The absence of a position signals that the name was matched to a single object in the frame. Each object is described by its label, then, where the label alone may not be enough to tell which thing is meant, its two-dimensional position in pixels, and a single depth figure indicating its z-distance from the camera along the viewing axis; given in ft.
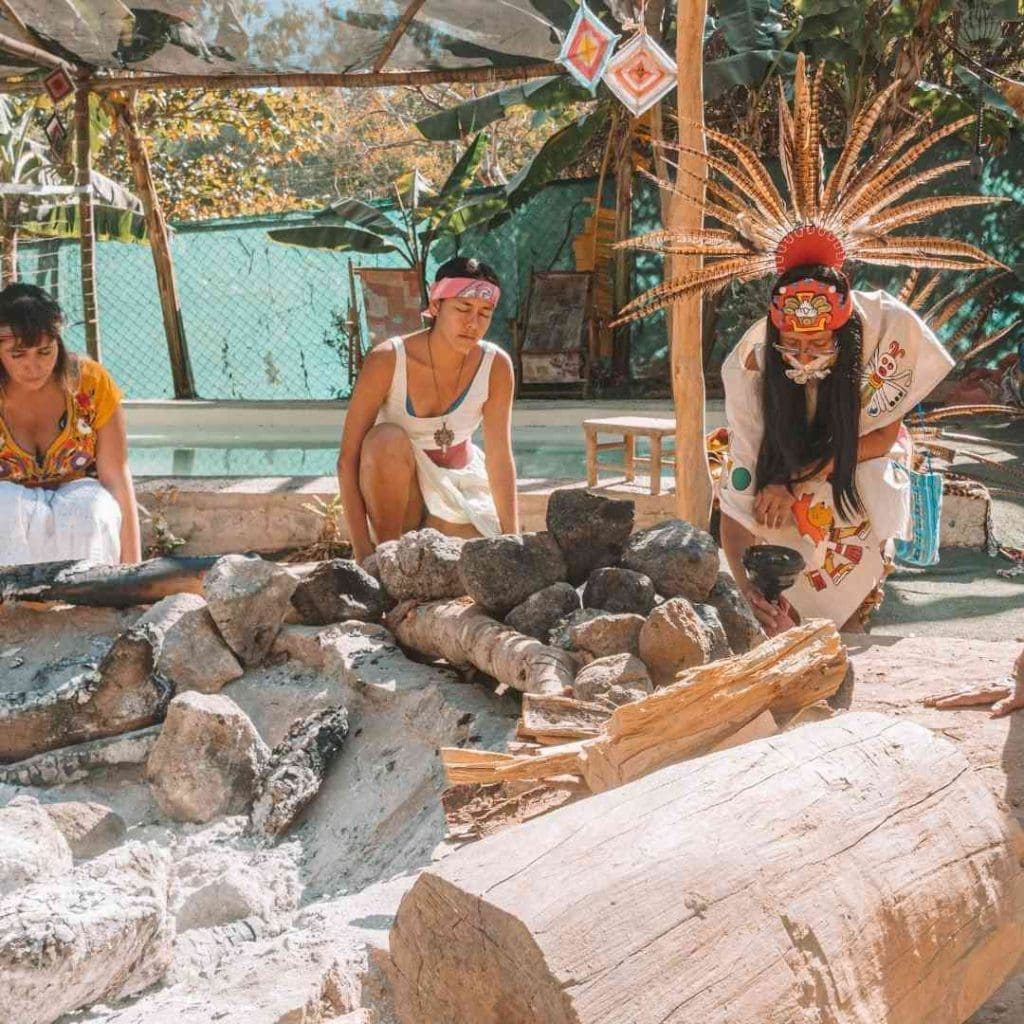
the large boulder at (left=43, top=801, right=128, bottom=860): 10.12
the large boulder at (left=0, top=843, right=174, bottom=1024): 7.09
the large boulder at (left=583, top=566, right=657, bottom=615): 11.09
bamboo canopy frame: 15.23
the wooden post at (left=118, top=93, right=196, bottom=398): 34.04
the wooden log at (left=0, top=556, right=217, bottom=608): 13.19
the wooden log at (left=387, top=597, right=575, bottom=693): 10.05
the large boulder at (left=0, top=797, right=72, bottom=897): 8.74
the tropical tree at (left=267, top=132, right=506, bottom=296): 38.50
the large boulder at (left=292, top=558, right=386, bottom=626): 12.59
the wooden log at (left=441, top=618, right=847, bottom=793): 8.18
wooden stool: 20.92
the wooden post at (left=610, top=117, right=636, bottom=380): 39.65
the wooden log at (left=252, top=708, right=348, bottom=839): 10.28
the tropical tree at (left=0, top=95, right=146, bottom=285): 39.86
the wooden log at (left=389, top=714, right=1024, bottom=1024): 4.91
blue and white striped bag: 15.11
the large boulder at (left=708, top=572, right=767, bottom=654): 11.20
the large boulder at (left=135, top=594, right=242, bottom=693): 12.10
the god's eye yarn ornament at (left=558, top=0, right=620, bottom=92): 16.87
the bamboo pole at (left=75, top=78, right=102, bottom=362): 26.99
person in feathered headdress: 12.70
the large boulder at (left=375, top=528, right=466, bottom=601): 12.09
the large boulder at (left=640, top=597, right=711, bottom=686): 9.96
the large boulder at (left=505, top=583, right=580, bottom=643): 11.03
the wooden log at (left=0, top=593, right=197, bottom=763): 11.47
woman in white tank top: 14.58
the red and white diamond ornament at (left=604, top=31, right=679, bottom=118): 15.84
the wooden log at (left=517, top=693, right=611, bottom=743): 8.79
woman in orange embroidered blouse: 13.91
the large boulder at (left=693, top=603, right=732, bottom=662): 10.20
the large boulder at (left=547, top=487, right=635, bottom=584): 11.80
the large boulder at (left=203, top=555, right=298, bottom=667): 12.05
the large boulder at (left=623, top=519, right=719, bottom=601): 11.25
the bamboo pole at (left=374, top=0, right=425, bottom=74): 21.70
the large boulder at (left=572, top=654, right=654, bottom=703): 9.45
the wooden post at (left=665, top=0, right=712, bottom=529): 14.97
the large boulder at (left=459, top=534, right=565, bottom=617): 11.38
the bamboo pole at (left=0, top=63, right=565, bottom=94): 23.03
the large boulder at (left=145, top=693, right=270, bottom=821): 10.59
